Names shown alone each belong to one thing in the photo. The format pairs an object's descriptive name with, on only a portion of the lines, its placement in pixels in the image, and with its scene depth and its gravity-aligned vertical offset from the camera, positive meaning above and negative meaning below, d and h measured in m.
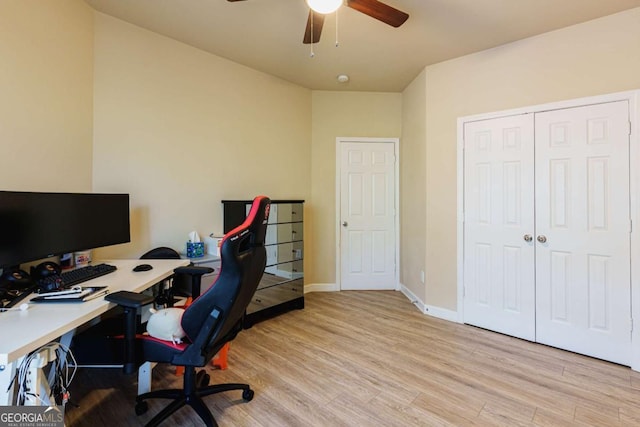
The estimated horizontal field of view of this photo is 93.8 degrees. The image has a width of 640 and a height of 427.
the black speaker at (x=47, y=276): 1.55 -0.34
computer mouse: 2.05 -0.37
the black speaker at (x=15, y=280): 1.52 -0.34
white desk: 1.05 -0.44
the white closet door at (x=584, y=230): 2.36 -0.15
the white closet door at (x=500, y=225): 2.79 -0.12
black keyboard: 1.69 -0.37
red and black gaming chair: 1.46 -0.49
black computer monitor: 1.51 -0.06
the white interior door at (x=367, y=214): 4.24 -0.01
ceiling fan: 1.89 +1.32
